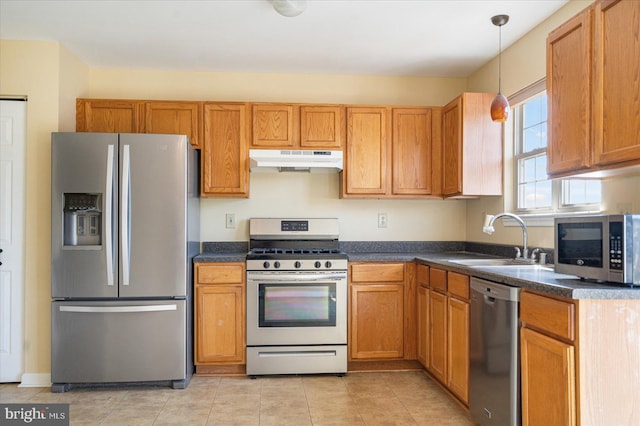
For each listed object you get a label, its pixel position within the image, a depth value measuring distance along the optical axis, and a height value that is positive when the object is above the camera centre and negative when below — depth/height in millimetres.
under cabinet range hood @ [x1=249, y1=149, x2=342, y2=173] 3545 +504
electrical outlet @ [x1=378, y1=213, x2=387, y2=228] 4078 +1
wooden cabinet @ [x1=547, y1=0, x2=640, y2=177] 1811 +596
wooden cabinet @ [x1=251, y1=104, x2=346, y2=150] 3670 +794
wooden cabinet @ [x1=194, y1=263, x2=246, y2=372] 3371 -740
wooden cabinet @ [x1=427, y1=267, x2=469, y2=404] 2672 -732
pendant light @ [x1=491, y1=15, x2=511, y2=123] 2736 +702
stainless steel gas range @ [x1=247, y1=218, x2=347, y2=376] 3377 -727
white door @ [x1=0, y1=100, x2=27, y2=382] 3260 -132
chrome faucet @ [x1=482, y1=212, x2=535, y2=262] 2860 -43
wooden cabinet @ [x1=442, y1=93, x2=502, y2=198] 3414 +564
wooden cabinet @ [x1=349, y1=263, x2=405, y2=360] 3479 -727
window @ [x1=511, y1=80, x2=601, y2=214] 2754 +352
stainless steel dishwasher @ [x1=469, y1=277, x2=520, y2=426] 2090 -695
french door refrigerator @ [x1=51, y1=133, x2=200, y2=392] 3070 -272
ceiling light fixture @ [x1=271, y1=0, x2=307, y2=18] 2596 +1291
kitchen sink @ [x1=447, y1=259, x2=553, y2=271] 3000 -298
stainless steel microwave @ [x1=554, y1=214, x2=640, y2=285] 1668 -112
